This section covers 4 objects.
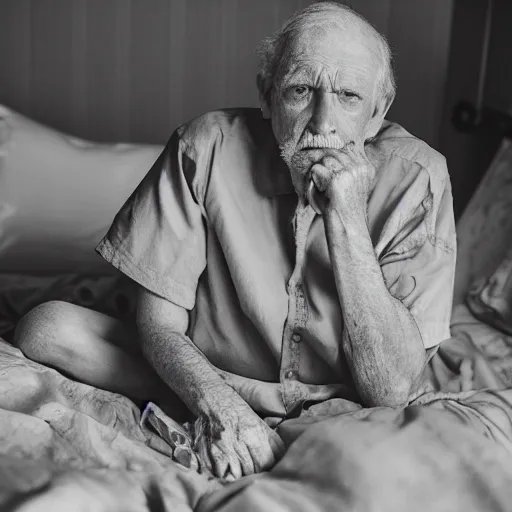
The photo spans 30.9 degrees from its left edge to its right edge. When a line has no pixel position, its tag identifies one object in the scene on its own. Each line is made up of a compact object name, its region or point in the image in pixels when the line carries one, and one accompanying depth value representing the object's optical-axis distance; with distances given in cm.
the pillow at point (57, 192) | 235
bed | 114
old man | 143
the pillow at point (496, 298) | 207
